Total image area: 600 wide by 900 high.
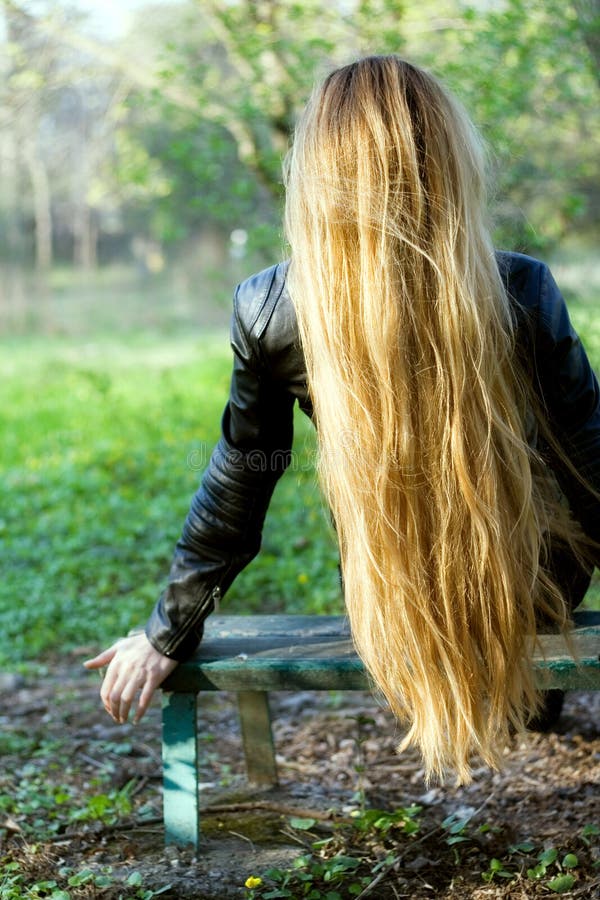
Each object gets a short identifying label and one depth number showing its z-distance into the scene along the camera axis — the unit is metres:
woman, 1.74
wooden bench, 2.06
